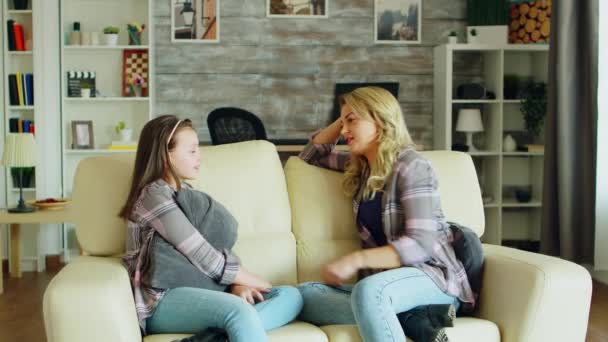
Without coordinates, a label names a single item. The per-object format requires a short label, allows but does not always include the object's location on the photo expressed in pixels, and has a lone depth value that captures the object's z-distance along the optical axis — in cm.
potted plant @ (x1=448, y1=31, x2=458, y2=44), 615
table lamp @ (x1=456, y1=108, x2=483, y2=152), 617
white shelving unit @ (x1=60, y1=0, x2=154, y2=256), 600
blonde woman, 253
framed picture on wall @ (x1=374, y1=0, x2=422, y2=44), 633
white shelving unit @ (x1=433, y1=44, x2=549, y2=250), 614
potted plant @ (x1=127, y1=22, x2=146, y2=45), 589
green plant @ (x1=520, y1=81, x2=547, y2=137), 609
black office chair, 559
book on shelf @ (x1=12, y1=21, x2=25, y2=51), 575
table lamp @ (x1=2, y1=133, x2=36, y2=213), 522
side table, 519
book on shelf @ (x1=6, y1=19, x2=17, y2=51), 573
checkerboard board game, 599
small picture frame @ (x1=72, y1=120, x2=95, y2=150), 595
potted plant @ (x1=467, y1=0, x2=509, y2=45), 616
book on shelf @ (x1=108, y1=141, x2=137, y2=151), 581
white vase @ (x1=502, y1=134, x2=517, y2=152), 626
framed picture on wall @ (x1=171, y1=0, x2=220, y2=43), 620
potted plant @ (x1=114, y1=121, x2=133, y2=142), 591
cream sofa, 230
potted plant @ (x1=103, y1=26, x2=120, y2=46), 588
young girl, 245
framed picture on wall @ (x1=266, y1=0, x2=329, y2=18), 628
